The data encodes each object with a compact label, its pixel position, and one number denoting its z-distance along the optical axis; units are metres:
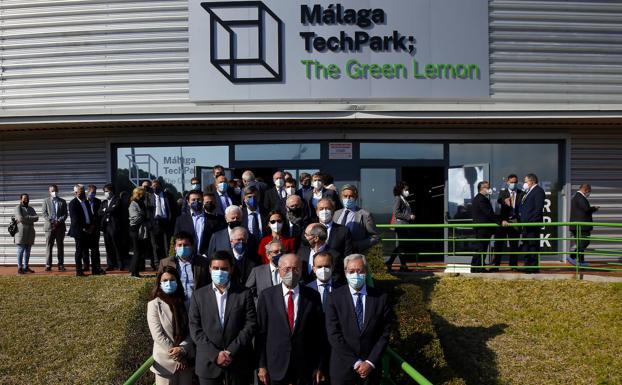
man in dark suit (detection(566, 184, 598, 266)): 13.68
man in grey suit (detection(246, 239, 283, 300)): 6.64
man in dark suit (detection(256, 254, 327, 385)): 5.88
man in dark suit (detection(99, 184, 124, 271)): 13.31
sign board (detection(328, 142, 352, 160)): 15.71
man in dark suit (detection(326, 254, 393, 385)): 5.80
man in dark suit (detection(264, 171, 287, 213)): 11.06
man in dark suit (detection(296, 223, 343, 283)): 6.87
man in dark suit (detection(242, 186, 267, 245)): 9.22
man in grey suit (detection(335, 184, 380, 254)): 8.91
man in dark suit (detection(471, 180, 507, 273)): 13.13
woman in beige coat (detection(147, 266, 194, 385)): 5.99
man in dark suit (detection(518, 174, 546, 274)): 12.90
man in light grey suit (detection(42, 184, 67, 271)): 14.05
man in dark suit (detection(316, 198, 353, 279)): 7.66
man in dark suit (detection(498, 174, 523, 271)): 13.43
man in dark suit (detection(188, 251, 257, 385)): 5.84
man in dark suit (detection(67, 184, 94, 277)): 12.80
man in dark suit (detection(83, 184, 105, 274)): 13.11
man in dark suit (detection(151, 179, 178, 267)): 12.83
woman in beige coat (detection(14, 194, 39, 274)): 14.12
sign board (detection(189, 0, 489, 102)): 15.02
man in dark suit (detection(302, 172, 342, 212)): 10.38
